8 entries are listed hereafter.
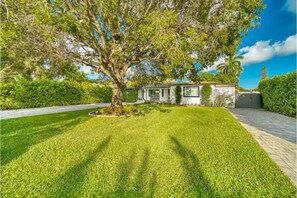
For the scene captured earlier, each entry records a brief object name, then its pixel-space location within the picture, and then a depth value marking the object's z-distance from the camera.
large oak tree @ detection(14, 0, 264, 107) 4.74
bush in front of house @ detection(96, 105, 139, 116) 7.94
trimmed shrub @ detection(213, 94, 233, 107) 14.14
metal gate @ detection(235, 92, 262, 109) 14.19
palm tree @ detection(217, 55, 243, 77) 26.97
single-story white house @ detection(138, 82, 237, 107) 14.16
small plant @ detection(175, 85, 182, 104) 15.83
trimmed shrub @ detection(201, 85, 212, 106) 14.41
